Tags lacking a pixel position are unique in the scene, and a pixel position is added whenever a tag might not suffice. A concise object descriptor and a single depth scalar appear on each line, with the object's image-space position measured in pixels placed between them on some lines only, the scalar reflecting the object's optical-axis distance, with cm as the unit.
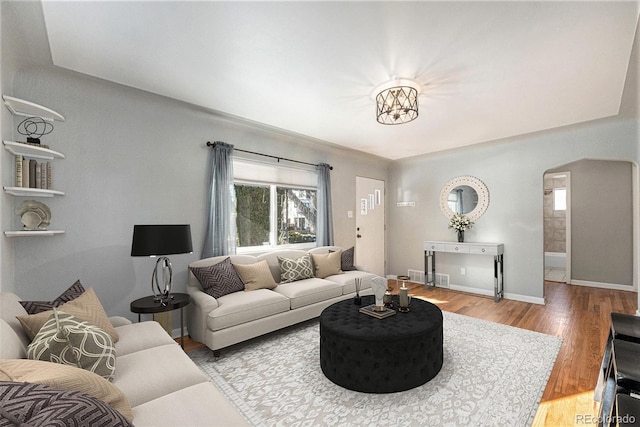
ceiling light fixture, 269
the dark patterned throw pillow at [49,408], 71
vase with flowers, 511
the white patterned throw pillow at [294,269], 378
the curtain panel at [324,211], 485
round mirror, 505
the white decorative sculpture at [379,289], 267
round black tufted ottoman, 219
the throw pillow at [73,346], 138
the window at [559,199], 685
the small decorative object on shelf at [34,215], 234
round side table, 252
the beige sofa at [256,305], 276
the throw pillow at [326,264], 411
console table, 461
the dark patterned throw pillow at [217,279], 309
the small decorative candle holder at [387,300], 291
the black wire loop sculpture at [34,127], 246
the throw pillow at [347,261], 446
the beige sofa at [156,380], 125
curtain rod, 359
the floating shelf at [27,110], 208
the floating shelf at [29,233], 214
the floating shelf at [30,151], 212
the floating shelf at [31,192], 212
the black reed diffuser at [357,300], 296
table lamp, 254
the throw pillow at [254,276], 336
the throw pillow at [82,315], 156
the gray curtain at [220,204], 352
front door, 569
